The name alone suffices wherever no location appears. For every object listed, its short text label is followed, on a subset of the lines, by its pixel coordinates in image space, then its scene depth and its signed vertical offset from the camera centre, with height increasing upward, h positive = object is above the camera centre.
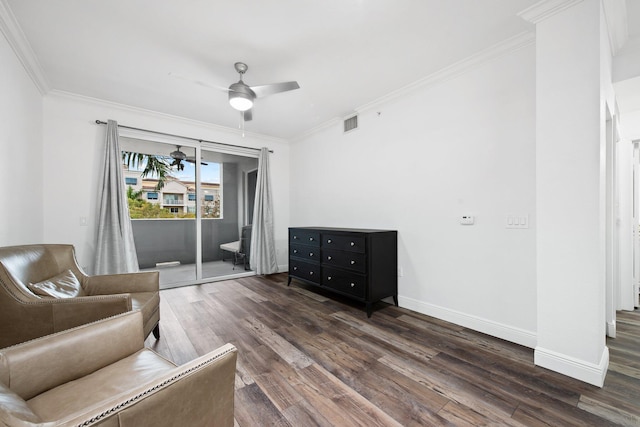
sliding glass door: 4.13 +0.11
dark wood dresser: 3.09 -0.64
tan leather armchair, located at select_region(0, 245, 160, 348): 1.60 -0.58
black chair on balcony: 5.11 -0.69
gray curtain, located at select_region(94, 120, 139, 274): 3.56 -0.06
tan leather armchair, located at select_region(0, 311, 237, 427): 0.72 -0.62
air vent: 4.03 +1.37
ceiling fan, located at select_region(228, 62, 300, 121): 2.61 +1.23
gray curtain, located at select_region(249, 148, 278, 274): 5.07 -0.25
